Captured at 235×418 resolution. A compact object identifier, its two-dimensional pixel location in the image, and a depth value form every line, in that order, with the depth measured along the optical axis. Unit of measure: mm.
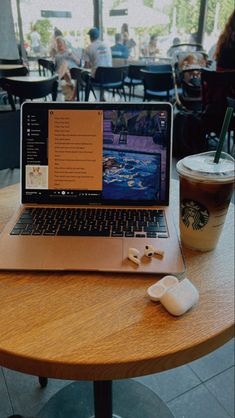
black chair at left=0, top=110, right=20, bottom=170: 1168
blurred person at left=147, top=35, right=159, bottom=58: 6191
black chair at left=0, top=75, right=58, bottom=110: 3034
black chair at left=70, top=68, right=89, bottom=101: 3939
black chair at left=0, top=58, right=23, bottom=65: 4247
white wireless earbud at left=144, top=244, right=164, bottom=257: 598
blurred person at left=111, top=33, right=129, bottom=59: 6578
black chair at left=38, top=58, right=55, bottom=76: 4996
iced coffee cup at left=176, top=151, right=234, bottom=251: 556
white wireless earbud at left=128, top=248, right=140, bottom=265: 588
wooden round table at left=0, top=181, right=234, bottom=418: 445
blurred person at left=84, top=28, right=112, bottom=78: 5129
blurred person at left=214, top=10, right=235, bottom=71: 2686
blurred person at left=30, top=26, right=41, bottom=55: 6723
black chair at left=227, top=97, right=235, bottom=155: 2666
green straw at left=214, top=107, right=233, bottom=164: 579
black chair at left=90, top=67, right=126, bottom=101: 4711
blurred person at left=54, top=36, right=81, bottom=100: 4125
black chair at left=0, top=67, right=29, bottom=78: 3693
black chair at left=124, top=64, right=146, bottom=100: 5074
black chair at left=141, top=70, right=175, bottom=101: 4070
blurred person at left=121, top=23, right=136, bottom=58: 6512
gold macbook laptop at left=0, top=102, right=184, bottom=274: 718
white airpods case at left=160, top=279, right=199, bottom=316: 500
